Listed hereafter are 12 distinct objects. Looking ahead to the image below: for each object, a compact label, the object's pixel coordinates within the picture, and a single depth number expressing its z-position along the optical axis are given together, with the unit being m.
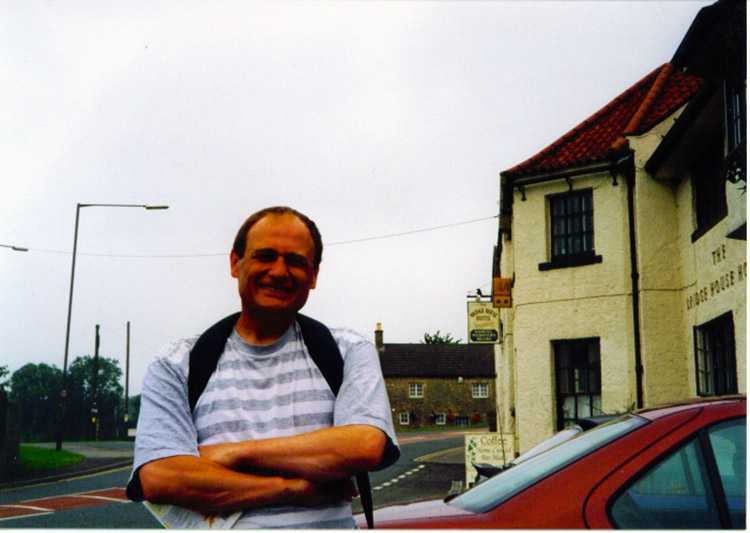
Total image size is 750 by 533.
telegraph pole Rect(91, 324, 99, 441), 47.00
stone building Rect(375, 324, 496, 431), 68.38
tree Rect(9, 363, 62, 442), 50.84
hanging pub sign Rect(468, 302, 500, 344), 16.81
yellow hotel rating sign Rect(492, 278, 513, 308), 17.69
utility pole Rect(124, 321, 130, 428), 54.44
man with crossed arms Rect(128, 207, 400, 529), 2.05
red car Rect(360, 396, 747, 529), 3.00
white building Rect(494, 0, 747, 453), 13.14
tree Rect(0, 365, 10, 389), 22.07
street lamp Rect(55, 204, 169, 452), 20.70
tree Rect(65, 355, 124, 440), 52.25
